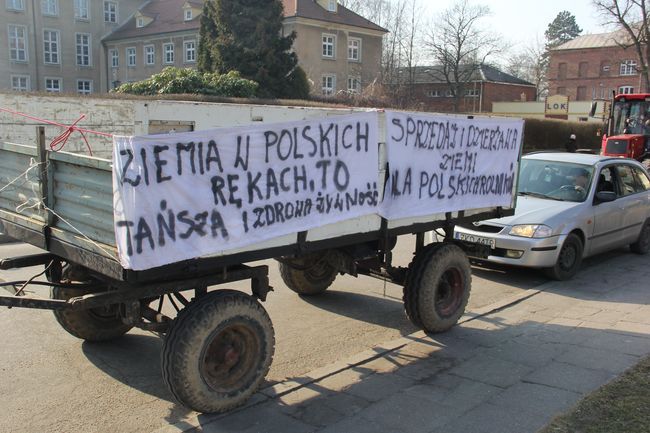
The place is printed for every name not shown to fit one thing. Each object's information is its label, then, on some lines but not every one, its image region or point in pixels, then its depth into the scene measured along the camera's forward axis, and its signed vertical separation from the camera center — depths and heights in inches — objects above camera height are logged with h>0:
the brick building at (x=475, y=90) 2440.9 +102.8
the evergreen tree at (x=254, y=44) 1190.9 +128.6
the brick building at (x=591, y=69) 2805.1 +237.9
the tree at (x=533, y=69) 3225.9 +258.1
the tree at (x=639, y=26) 1703.6 +272.7
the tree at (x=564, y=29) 4010.8 +593.7
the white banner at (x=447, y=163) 195.8 -17.6
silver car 305.1 -53.5
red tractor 716.0 -12.1
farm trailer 142.9 -45.1
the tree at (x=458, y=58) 2290.8 +218.5
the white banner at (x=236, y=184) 129.6 -19.2
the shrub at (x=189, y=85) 824.9 +30.6
